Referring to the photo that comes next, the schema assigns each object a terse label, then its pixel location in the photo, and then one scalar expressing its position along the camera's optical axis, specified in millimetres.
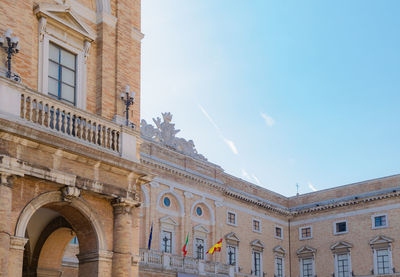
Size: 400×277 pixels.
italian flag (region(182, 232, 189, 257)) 36462
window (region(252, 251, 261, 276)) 44531
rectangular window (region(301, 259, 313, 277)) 48094
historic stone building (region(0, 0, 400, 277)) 11742
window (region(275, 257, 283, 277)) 47116
